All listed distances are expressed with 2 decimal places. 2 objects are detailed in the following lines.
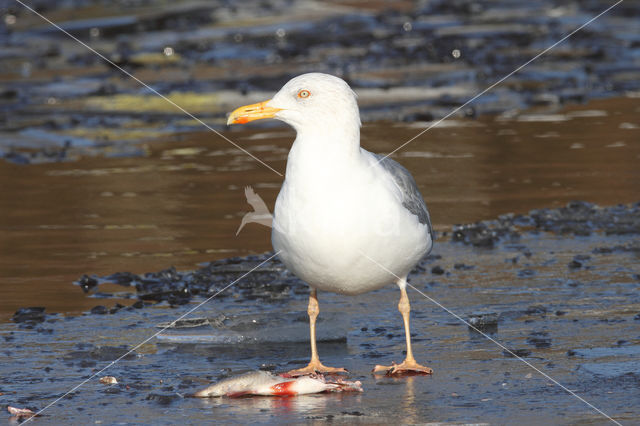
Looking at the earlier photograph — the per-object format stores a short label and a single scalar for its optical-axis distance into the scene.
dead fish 11.48
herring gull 11.85
